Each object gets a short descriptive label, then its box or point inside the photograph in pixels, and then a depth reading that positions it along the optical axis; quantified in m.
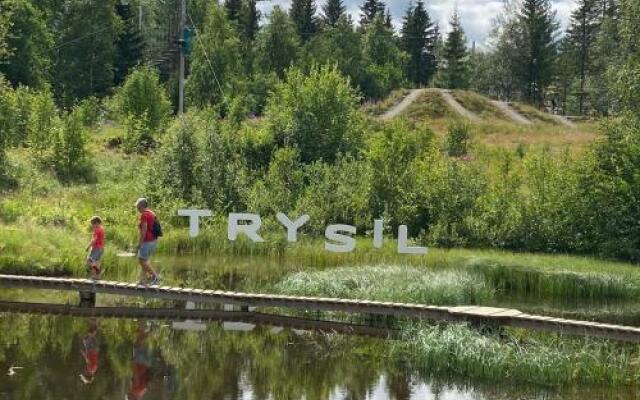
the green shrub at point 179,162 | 31.42
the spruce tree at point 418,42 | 98.31
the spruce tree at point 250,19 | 91.75
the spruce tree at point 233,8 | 91.12
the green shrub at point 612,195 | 26.80
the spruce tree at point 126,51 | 75.88
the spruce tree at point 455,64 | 90.62
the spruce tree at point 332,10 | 106.06
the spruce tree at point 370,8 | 110.38
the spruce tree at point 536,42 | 85.36
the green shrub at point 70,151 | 36.97
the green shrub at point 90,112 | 48.06
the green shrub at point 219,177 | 30.61
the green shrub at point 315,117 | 35.03
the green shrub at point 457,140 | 45.00
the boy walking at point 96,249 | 18.45
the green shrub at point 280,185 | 29.67
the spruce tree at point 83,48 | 70.81
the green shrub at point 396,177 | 29.17
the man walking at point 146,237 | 17.44
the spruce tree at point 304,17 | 94.75
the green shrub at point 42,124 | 37.50
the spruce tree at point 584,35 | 92.00
